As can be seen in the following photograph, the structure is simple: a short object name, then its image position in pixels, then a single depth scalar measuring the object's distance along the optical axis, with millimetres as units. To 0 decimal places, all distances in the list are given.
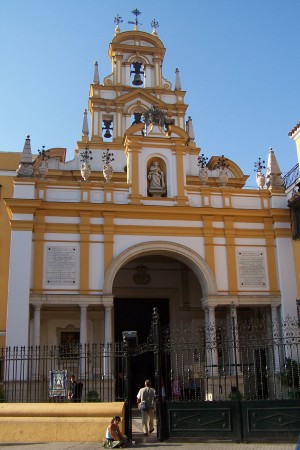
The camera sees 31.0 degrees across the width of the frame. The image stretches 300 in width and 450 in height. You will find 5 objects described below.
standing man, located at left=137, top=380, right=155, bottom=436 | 13555
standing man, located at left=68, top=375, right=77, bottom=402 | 16047
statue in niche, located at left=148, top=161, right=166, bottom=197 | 22438
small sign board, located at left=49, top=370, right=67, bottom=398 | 14594
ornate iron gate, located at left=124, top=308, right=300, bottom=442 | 12320
